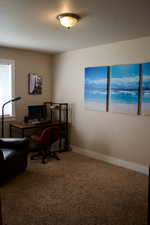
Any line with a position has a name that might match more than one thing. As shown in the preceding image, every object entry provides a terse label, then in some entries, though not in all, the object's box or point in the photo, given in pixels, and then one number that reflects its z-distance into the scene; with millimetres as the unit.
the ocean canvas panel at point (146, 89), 3477
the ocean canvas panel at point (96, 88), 4176
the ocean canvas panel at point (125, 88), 3660
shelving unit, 4980
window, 4559
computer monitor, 4752
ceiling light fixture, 2502
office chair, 3986
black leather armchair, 3094
